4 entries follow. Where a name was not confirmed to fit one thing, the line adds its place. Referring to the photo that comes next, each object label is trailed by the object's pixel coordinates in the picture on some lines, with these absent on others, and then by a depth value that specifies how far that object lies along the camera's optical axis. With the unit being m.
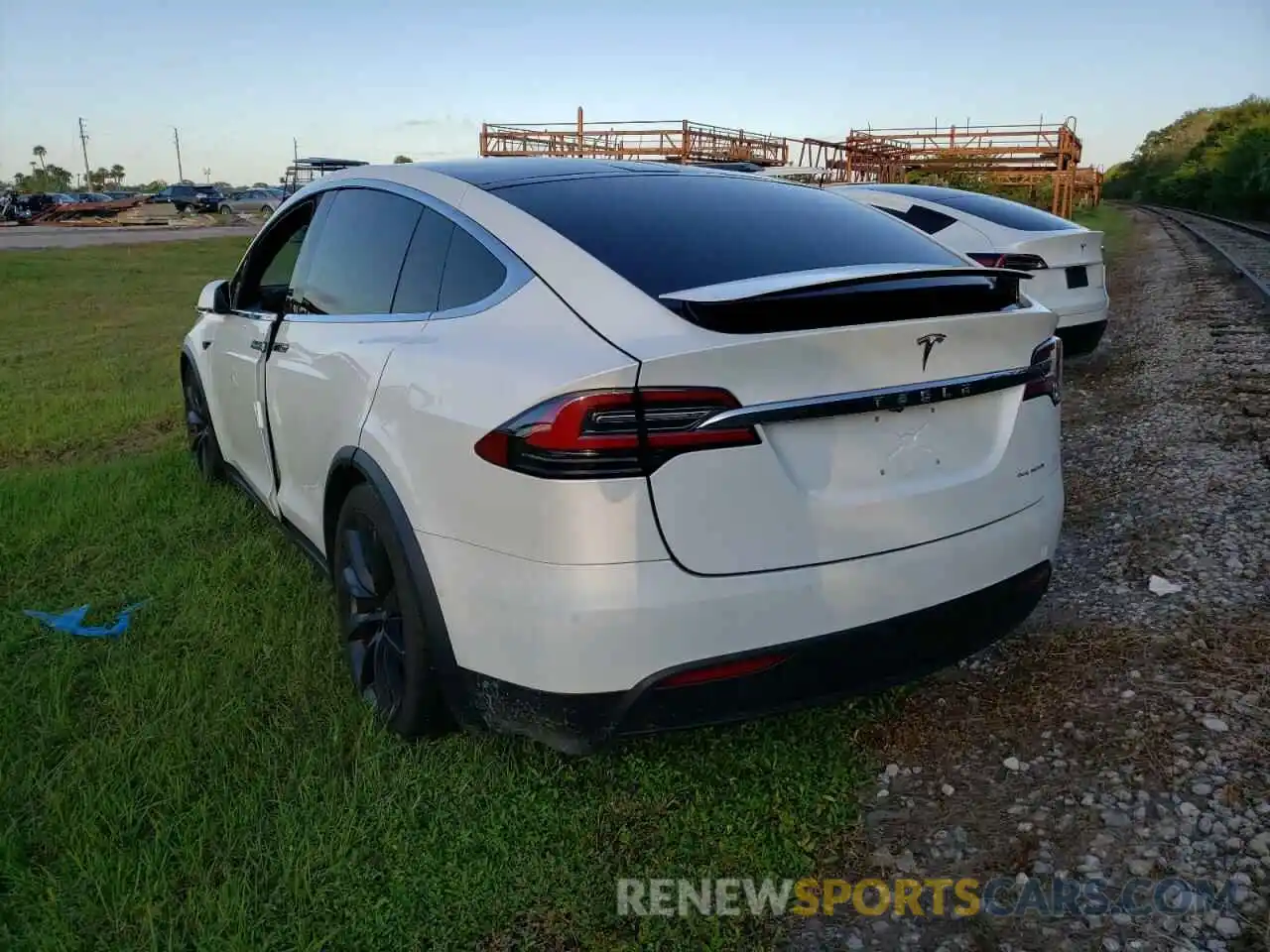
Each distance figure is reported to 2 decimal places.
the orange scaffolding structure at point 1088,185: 44.65
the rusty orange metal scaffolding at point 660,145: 27.98
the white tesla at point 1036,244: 7.15
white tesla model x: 2.09
